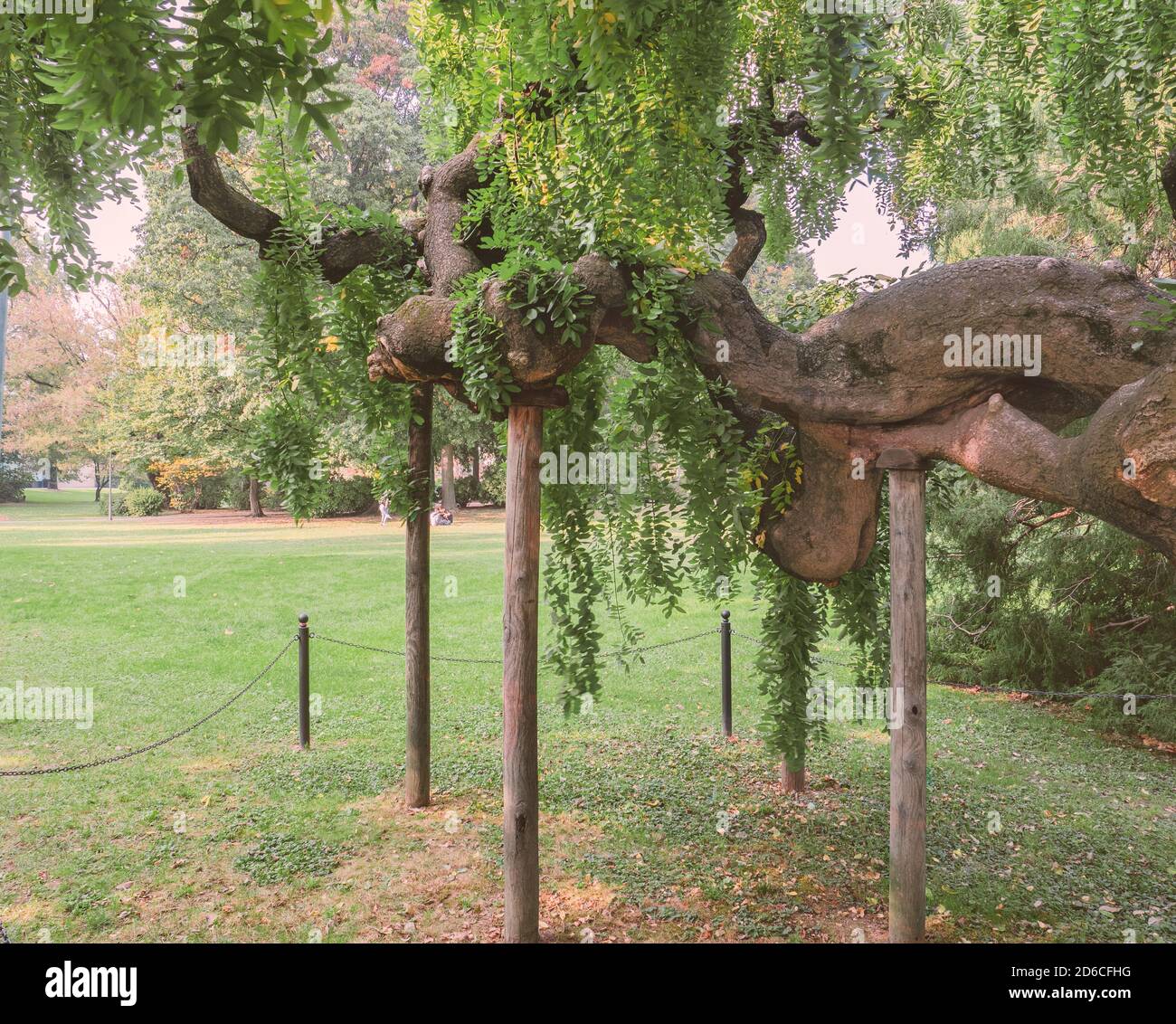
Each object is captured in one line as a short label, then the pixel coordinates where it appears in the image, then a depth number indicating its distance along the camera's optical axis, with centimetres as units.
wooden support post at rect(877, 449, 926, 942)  395
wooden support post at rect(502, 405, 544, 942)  404
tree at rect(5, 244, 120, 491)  1683
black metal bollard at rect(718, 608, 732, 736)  756
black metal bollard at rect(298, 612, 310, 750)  680
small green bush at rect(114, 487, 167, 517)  2191
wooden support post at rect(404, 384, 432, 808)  587
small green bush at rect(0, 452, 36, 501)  2258
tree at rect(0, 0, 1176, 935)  312
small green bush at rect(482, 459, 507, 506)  2228
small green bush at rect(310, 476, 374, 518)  2066
